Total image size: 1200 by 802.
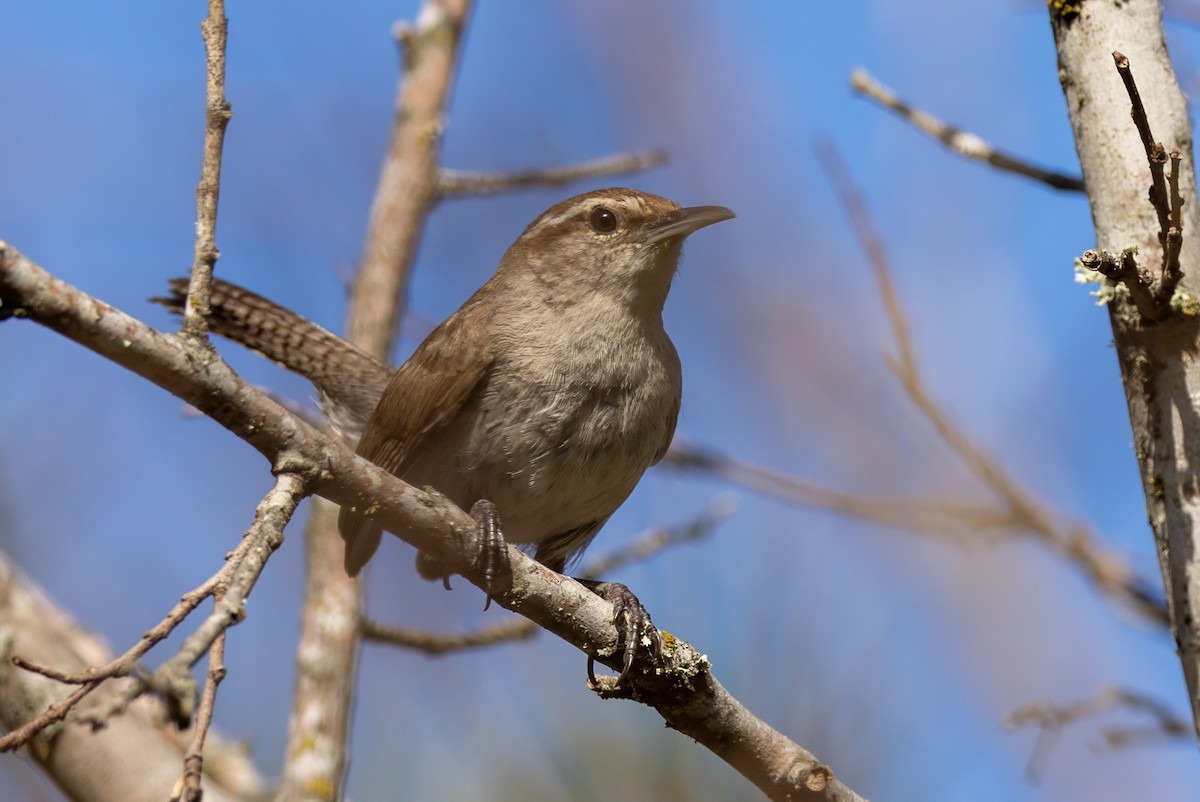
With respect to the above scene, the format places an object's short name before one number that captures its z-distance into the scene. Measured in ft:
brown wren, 24.91
